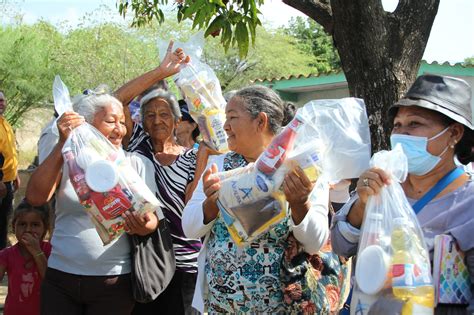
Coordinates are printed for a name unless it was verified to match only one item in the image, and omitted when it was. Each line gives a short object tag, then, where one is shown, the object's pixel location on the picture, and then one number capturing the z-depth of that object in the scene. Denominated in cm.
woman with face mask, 236
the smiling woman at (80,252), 337
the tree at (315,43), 3673
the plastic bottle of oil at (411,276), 218
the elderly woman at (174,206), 388
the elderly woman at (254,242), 286
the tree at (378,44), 442
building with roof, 1326
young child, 432
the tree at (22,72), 1820
